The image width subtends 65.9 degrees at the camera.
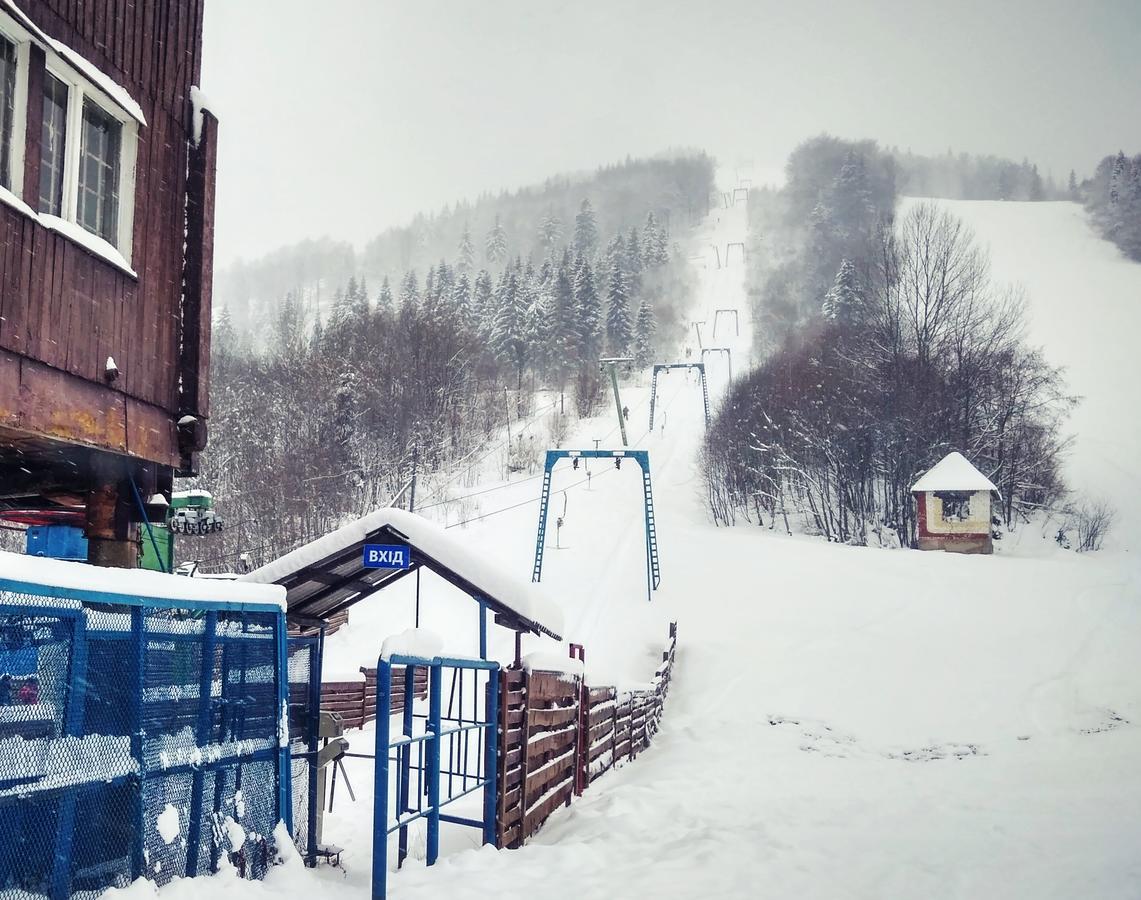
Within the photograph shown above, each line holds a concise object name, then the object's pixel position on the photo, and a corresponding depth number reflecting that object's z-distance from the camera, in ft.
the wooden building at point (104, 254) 21.80
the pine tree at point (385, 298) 233.96
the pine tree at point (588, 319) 250.98
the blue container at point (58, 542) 52.01
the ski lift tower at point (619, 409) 136.47
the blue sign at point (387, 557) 24.93
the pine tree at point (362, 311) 168.14
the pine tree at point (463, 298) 219.00
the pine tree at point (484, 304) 251.89
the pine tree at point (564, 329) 245.86
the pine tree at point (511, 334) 240.12
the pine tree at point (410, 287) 266.28
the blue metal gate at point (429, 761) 18.11
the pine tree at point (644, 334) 271.90
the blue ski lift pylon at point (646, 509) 86.32
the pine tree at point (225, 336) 238.07
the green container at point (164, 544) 51.31
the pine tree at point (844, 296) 217.83
